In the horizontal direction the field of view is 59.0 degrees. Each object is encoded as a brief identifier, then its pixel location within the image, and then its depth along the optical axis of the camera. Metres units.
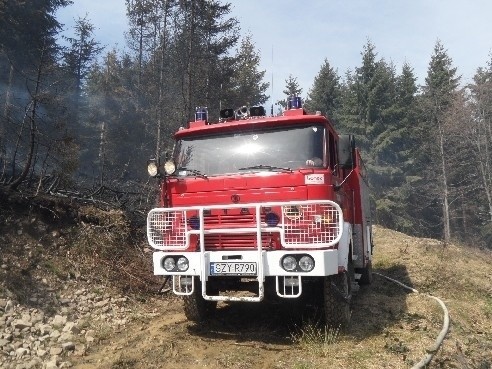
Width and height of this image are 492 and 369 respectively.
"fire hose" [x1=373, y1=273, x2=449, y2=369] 4.80
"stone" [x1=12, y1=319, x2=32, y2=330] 5.78
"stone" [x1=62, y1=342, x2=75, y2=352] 5.36
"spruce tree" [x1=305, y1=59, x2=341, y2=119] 41.19
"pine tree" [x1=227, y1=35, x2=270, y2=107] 28.75
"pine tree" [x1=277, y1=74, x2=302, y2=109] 44.41
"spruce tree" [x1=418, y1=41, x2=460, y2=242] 31.62
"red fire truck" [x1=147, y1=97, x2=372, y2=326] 5.20
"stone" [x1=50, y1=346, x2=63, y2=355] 5.25
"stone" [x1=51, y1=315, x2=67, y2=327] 6.12
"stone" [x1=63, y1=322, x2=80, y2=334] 5.91
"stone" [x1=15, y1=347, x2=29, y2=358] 5.22
